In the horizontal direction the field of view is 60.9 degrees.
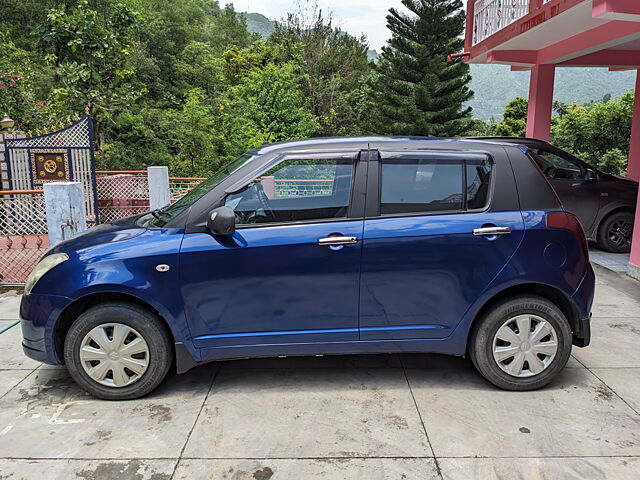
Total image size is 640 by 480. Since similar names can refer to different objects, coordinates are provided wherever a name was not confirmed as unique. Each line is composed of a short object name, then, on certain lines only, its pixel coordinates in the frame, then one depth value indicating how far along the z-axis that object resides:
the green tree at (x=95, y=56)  14.13
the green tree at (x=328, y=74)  31.08
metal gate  11.18
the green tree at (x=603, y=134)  17.11
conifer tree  26.67
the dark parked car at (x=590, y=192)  8.33
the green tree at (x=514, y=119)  31.78
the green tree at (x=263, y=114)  20.31
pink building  7.37
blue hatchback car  3.62
